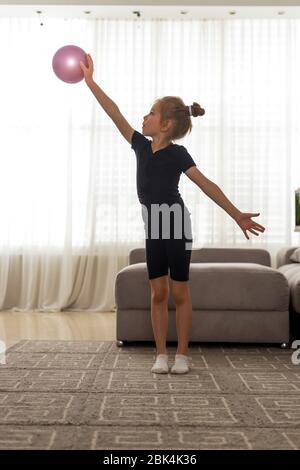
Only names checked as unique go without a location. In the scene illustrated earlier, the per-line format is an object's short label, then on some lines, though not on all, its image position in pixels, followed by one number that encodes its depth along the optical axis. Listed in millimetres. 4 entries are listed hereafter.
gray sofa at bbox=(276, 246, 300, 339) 3178
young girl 2525
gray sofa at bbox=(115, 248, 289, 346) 3174
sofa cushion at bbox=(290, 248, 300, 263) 3926
